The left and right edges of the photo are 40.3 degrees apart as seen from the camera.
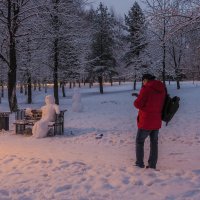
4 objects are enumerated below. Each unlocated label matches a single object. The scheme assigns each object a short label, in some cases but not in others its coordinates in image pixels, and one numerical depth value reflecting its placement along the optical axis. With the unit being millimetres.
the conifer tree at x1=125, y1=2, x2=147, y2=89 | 31996
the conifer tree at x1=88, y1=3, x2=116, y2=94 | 32459
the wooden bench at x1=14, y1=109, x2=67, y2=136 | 9244
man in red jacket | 5236
